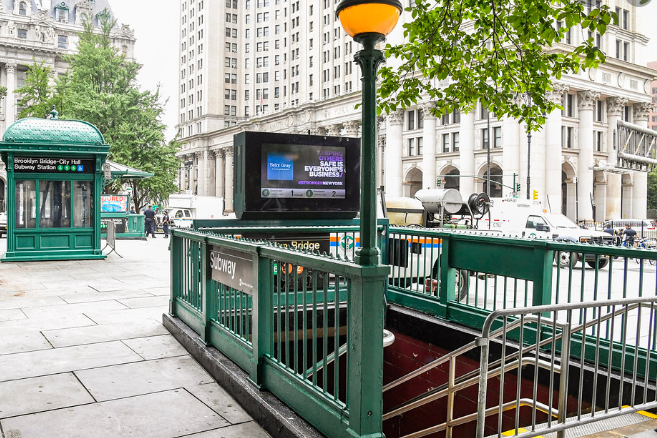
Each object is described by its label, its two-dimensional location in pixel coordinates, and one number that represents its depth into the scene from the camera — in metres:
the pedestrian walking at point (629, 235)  28.50
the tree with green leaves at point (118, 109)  38.97
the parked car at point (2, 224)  29.67
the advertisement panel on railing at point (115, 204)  30.14
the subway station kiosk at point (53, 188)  15.24
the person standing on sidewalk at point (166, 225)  34.80
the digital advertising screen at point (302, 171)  9.20
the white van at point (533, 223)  22.83
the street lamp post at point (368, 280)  3.41
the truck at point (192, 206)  44.28
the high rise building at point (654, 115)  156.45
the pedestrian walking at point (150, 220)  34.01
